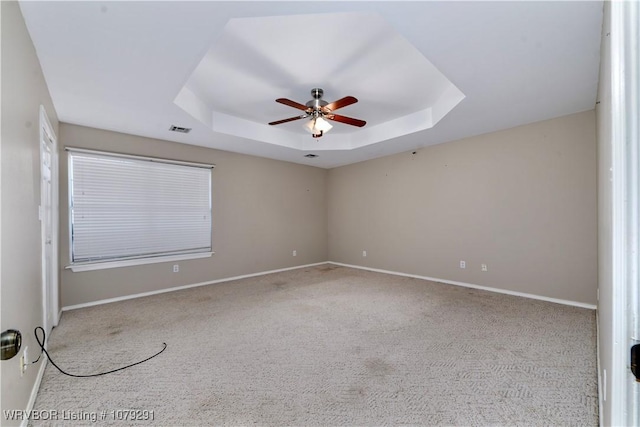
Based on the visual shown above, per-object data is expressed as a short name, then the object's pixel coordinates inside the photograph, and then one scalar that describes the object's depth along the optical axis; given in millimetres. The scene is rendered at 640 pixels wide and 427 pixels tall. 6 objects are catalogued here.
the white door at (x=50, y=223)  2783
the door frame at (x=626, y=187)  580
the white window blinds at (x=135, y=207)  3725
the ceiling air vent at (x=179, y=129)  3842
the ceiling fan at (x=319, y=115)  3124
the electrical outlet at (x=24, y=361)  1645
